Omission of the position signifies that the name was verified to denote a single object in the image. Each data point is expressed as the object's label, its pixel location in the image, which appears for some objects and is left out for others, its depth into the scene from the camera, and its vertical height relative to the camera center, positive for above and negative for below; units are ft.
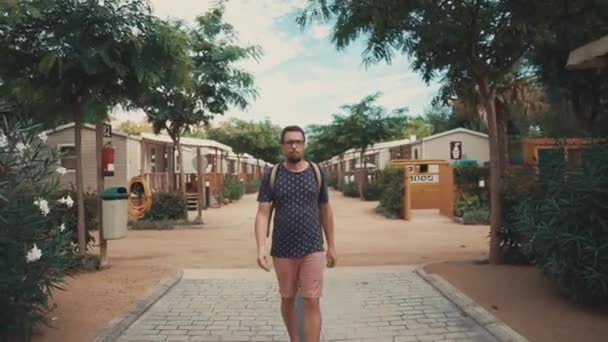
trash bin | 28.71 -1.17
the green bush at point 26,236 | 13.92 -1.06
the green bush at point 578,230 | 17.38 -1.61
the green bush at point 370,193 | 93.97 -1.90
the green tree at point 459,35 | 25.64 +6.09
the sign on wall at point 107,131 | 34.13 +3.14
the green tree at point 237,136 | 156.15 +12.08
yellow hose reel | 57.62 -1.09
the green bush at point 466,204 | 56.90 -2.40
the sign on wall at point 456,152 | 68.74 +2.85
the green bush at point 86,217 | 28.84 -1.32
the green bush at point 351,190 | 109.29 -1.60
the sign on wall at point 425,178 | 64.75 +0.06
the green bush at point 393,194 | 61.72 -1.41
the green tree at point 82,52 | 24.47 +5.48
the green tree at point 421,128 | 176.09 +14.86
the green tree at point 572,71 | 25.50 +5.87
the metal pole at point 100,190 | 28.84 -0.08
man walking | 14.38 -1.05
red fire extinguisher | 30.42 +1.42
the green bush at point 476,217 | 52.90 -3.38
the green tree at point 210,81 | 55.93 +9.36
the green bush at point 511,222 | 26.49 -1.97
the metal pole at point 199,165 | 72.97 +2.42
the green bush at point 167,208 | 57.67 -1.99
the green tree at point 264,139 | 158.30 +11.50
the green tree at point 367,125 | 97.76 +8.67
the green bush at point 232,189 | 98.17 -0.69
